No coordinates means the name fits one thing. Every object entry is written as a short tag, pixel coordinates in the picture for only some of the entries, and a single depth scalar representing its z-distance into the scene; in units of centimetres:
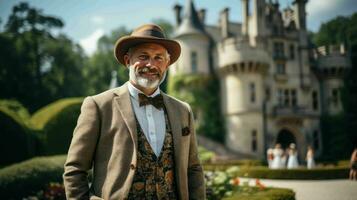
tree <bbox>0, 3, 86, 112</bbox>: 2616
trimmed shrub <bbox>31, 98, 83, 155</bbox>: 1344
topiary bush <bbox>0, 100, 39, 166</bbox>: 1059
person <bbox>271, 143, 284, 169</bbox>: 1758
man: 223
